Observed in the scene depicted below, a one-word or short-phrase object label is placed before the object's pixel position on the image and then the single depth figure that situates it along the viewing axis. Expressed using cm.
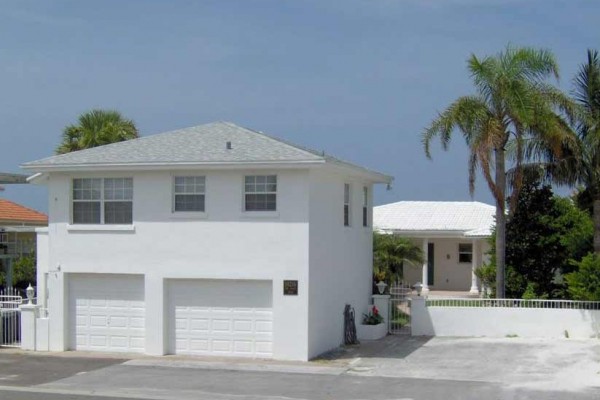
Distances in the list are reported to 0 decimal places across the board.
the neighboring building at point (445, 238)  3762
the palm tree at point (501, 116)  2386
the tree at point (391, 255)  3118
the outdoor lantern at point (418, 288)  2424
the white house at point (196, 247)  1984
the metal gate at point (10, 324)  2212
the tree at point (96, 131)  3172
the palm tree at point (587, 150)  2484
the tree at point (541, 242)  2634
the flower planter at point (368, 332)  2339
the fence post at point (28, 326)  2156
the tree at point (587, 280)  2309
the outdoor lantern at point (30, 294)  2155
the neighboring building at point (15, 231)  3206
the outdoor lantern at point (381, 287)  2489
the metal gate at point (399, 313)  2477
